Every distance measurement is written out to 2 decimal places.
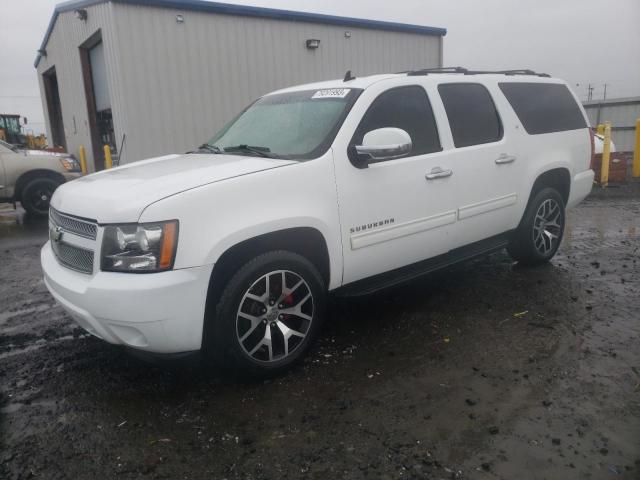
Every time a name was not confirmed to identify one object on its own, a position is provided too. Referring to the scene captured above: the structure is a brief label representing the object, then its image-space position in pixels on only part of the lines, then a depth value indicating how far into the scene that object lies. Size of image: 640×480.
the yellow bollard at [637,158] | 12.00
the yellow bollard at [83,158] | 14.41
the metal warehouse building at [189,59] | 10.55
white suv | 2.68
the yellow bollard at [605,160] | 10.88
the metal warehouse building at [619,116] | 21.84
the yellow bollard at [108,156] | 11.61
